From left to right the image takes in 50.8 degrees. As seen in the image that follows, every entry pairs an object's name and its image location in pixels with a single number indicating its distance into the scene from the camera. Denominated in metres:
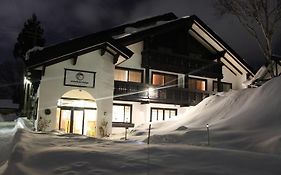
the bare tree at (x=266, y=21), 18.66
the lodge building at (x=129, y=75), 19.08
